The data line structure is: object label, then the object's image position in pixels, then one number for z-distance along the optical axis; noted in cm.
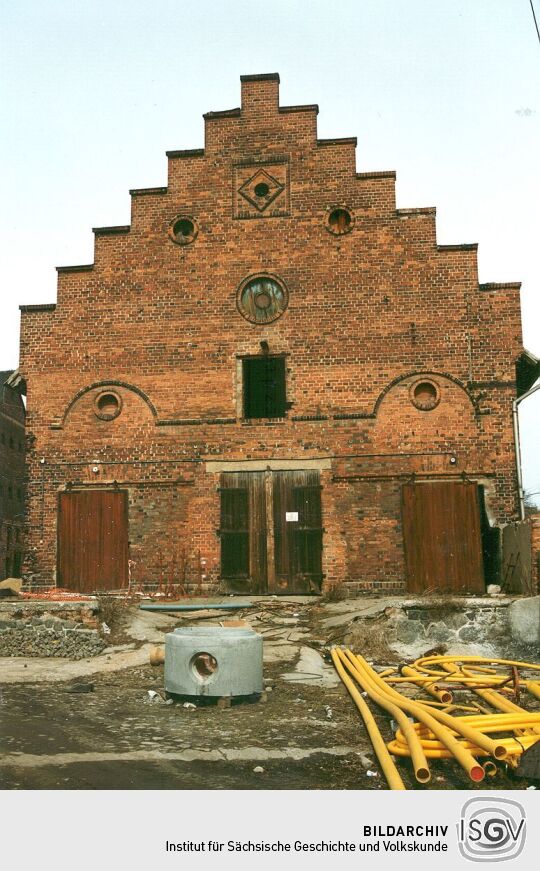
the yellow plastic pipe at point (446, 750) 534
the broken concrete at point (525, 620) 1139
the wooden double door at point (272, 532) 1577
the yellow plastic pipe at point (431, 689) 769
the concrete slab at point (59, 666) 962
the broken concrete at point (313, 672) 921
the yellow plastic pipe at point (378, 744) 505
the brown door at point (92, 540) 1611
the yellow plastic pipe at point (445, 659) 957
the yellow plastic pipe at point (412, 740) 496
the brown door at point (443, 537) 1540
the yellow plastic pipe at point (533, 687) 817
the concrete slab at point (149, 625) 1219
